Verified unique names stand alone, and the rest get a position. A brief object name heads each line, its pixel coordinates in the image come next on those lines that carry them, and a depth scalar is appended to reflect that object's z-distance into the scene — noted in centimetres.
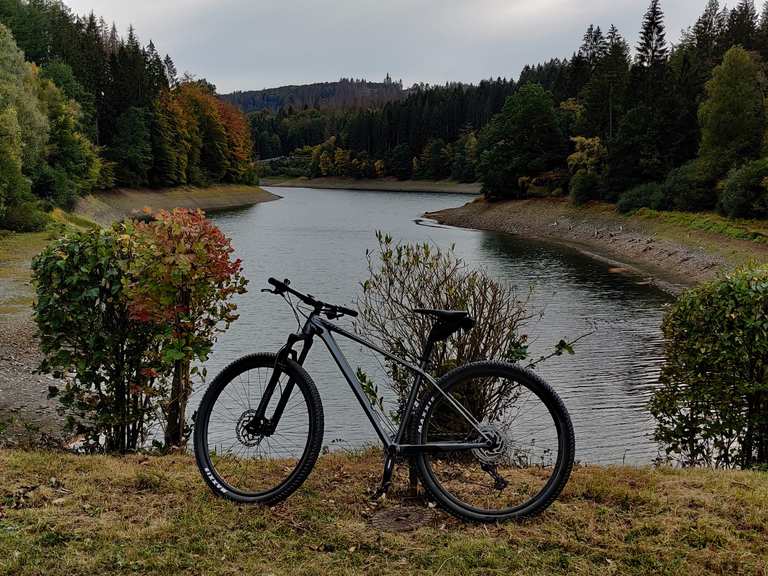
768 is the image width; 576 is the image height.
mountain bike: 440
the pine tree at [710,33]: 6594
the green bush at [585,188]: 5550
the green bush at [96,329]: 674
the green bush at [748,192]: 3647
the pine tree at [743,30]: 6650
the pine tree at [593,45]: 8419
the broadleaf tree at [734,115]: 4359
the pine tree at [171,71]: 11131
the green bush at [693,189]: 4338
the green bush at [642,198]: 4675
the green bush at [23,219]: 3459
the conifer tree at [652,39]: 6119
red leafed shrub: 645
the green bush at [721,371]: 750
